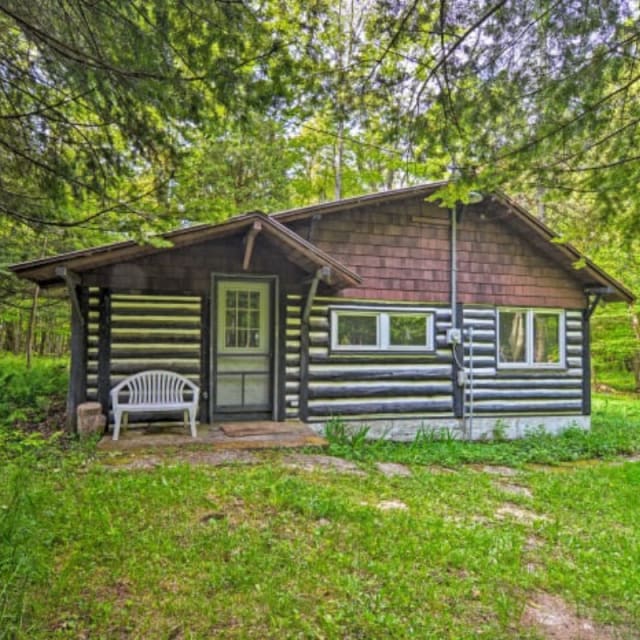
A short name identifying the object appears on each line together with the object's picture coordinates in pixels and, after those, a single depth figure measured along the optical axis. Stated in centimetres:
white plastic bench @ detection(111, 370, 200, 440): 672
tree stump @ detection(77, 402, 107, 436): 657
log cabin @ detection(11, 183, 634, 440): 712
